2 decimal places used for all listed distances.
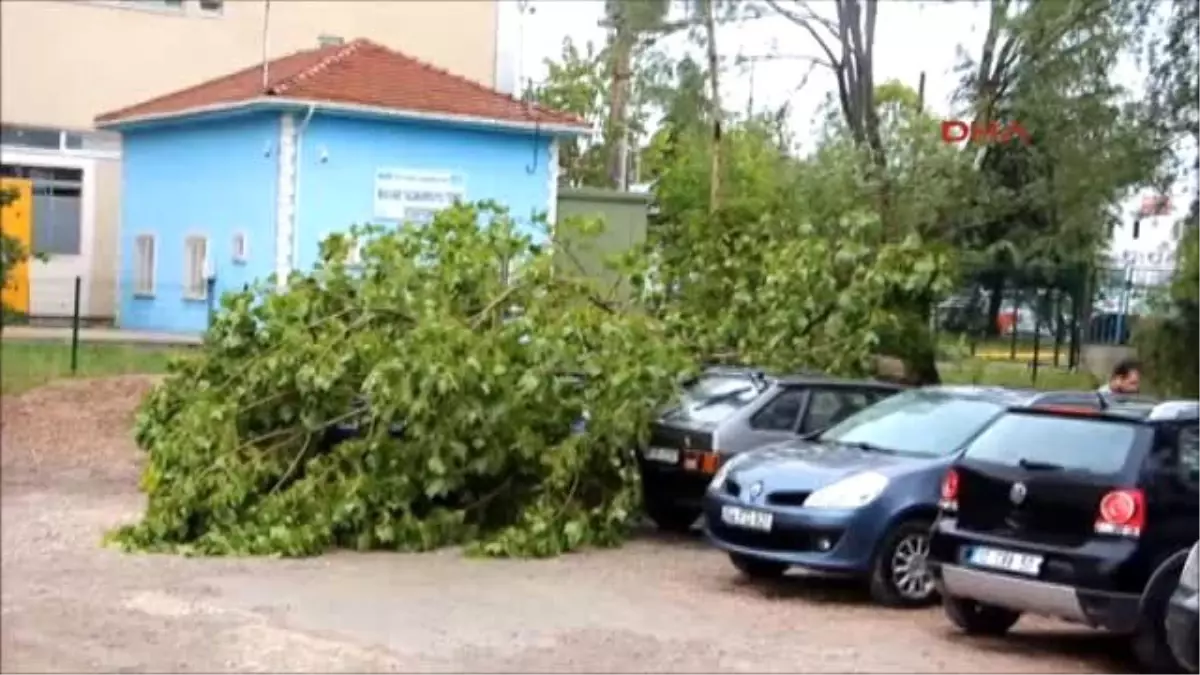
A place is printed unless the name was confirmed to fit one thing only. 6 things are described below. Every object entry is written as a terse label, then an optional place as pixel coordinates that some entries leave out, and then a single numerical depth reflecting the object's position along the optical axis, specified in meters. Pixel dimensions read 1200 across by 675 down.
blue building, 26.73
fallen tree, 13.62
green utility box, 26.90
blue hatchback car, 11.95
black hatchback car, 9.66
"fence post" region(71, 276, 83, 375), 21.73
